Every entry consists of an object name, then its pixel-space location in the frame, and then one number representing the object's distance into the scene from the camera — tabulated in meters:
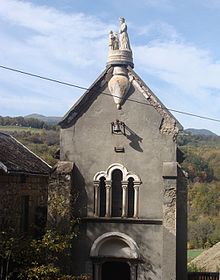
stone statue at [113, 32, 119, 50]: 22.55
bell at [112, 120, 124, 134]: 21.00
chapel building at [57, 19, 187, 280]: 20.59
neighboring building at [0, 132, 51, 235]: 22.05
